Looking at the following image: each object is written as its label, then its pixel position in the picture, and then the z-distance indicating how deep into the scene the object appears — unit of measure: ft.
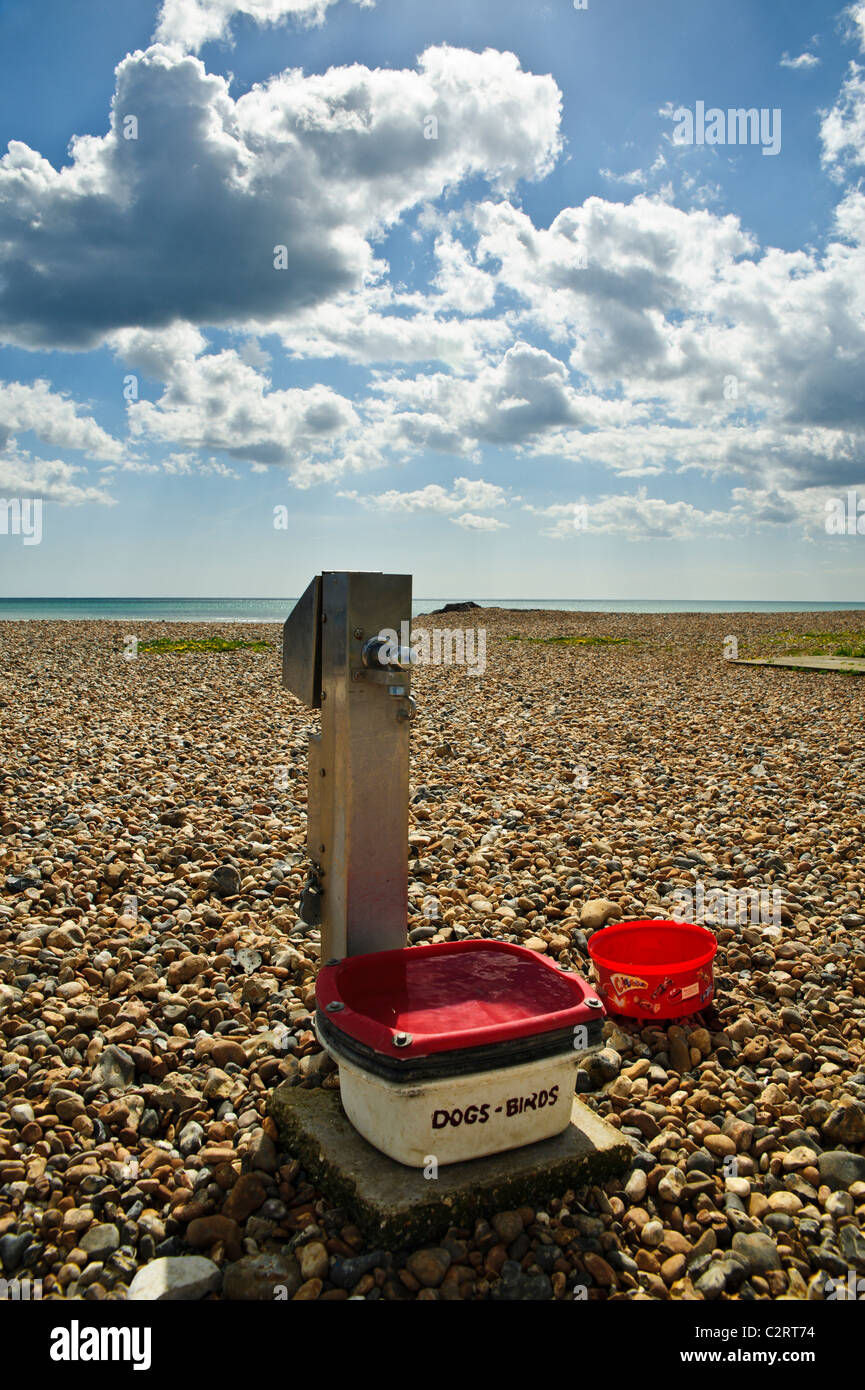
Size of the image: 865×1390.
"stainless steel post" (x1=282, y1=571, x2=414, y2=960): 10.00
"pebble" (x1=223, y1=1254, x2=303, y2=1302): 7.50
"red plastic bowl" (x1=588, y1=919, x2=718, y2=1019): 11.53
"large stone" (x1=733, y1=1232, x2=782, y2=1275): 7.84
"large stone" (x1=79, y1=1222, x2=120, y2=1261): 7.90
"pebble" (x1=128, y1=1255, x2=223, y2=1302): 7.45
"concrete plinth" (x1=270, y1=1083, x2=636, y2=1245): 8.00
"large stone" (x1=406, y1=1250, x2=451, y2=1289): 7.61
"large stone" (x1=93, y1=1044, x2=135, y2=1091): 10.28
